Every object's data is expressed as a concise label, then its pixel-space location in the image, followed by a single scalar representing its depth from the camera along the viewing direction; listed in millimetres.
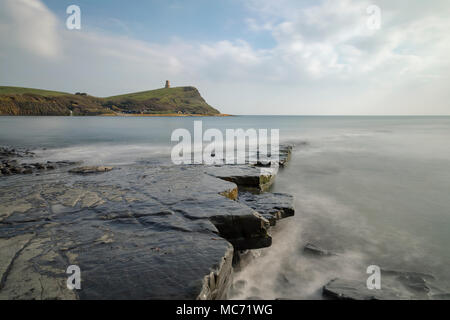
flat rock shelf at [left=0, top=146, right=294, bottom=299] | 2885
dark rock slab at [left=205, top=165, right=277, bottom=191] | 8773
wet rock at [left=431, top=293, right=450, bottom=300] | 4176
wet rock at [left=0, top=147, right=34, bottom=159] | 15961
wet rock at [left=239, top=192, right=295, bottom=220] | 6961
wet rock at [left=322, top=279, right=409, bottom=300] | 3779
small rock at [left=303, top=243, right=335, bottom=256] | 5647
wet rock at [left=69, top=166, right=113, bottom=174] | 9781
